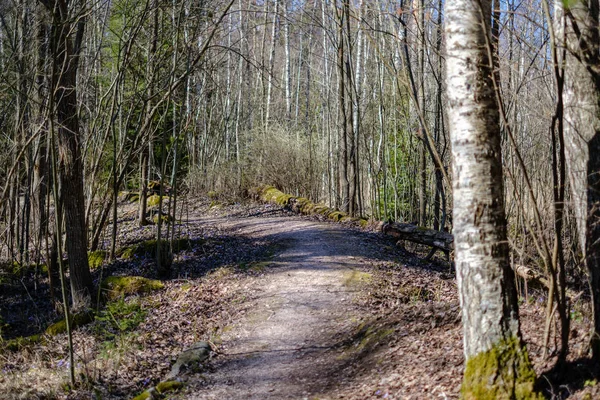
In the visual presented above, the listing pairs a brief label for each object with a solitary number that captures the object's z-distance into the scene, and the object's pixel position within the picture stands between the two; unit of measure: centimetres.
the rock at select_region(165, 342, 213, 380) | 588
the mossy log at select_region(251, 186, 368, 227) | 1420
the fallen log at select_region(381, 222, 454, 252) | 1046
